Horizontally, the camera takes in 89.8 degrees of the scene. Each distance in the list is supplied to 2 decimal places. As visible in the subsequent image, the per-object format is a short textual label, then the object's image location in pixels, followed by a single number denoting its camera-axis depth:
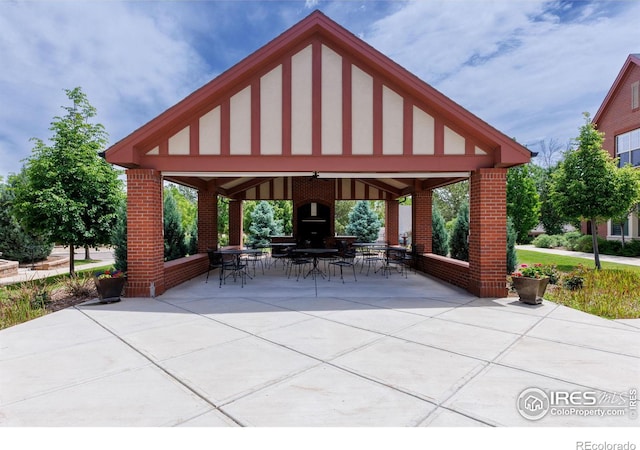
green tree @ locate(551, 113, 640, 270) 11.86
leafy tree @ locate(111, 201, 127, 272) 10.05
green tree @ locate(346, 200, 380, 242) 25.52
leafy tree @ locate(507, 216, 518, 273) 10.77
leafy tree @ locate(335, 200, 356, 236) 38.81
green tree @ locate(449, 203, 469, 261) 12.13
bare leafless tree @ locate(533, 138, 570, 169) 45.50
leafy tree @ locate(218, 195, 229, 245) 26.15
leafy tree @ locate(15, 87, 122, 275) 10.59
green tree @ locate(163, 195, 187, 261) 12.92
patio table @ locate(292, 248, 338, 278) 10.71
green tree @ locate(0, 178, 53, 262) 18.59
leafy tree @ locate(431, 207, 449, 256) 14.01
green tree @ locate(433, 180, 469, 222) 37.50
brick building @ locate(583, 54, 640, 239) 19.36
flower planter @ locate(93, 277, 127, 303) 7.17
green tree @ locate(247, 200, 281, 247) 23.05
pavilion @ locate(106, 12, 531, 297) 7.65
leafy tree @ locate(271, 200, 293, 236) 26.48
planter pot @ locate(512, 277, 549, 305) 6.97
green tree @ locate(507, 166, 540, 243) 26.98
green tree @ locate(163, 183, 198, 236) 31.86
